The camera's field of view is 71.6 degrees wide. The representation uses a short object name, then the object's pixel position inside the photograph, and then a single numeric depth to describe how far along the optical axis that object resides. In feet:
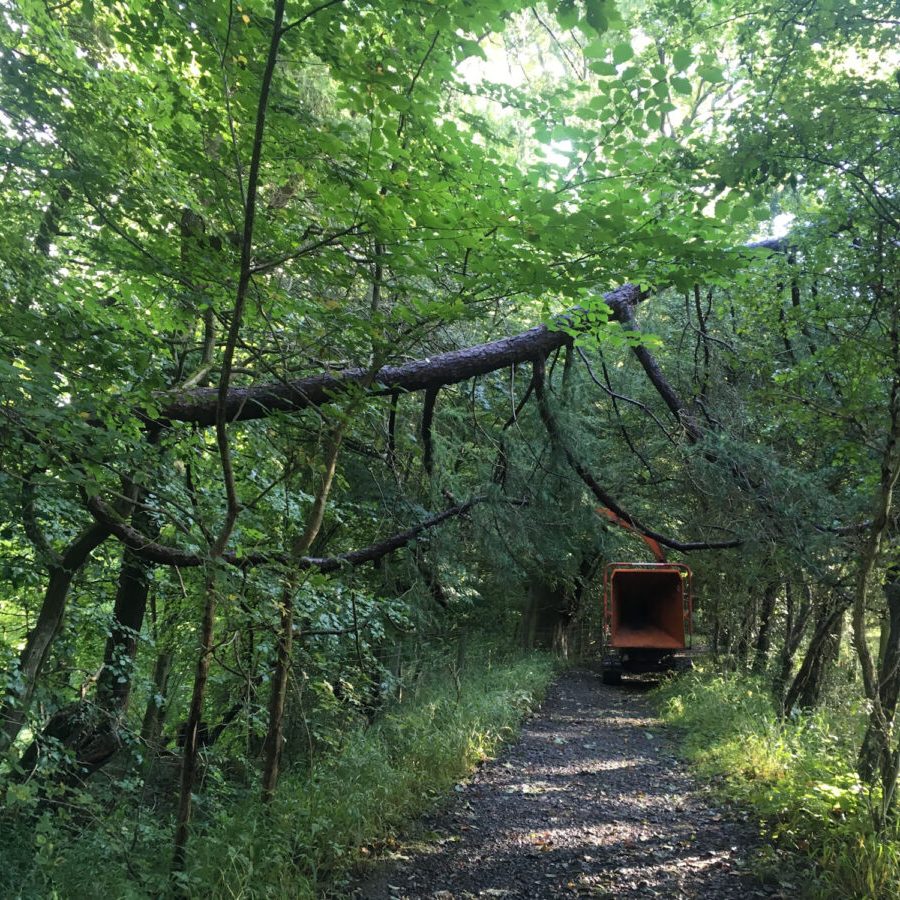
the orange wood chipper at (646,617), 44.62
